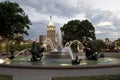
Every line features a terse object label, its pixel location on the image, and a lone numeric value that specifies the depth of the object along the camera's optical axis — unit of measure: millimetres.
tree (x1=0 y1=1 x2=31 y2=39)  19614
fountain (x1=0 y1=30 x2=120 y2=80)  5103
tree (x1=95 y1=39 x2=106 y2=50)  38415
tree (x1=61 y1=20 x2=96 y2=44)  26562
